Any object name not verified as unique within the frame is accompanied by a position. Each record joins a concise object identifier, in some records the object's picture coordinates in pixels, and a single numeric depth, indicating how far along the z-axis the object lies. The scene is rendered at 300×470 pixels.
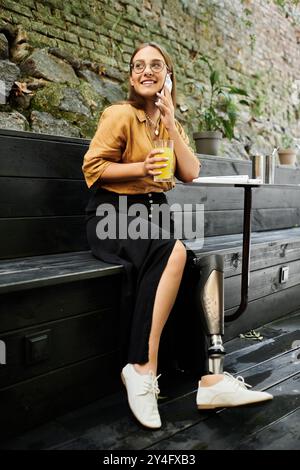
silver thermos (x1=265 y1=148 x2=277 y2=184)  2.65
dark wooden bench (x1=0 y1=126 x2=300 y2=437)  1.46
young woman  1.54
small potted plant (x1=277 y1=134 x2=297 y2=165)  4.28
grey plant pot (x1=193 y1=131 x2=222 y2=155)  3.25
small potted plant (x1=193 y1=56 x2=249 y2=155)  3.26
